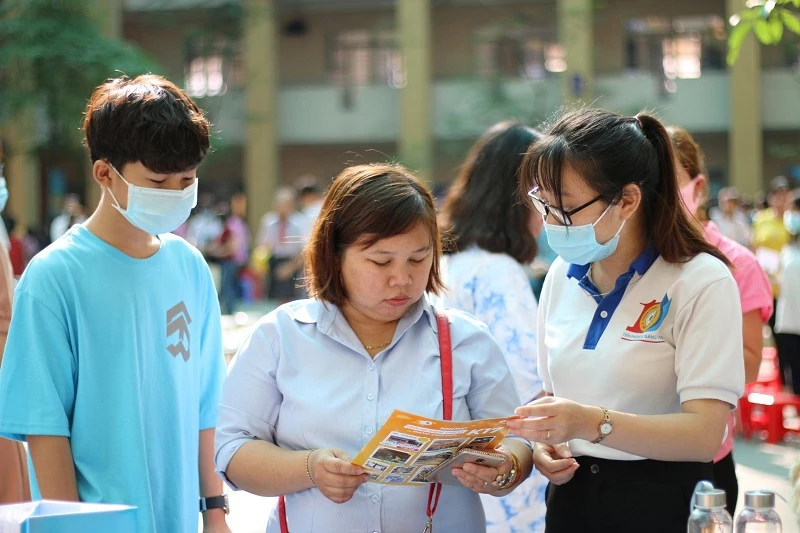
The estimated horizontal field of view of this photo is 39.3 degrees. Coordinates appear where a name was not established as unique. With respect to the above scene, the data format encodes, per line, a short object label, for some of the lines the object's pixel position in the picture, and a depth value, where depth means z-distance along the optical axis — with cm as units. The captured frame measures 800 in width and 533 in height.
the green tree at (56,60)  2036
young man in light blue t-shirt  271
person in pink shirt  346
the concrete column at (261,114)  2636
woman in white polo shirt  254
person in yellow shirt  1099
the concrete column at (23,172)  2283
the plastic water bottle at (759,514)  215
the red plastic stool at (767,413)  816
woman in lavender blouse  255
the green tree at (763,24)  337
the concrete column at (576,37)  2428
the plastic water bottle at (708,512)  217
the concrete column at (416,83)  2527
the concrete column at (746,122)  2423
